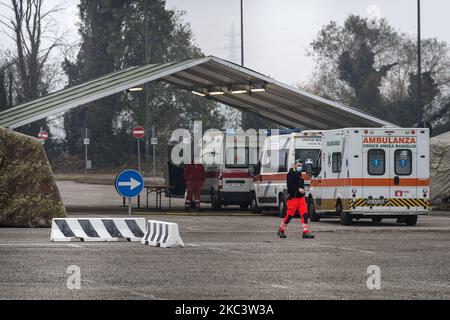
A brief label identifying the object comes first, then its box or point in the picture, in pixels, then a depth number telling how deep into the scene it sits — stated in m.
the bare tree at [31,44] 78.81
